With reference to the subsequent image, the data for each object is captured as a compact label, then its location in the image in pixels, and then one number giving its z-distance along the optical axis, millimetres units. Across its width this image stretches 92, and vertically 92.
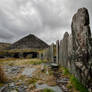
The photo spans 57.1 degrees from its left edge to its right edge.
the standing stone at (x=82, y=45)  1874
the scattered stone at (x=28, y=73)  3652
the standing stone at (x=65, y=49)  3620
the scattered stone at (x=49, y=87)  2141
